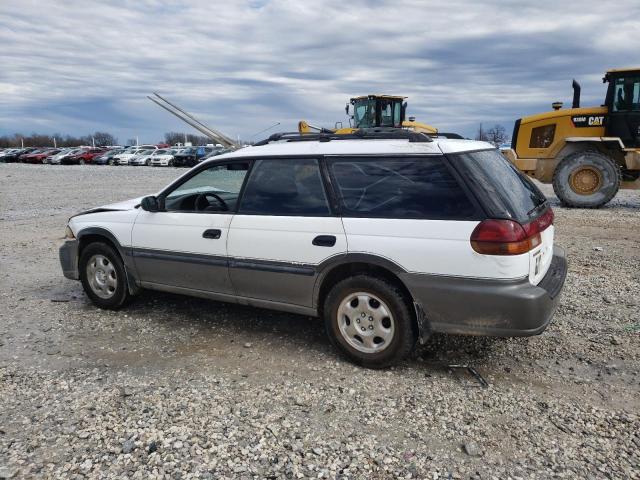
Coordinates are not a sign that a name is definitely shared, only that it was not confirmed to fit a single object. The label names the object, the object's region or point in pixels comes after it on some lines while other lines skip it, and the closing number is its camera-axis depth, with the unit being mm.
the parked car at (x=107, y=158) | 46778
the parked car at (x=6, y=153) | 53116
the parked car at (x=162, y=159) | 41947
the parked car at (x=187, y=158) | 41094
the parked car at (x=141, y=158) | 43281
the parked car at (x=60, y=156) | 46781
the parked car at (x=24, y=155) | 49994
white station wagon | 3537
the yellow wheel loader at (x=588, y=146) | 12141
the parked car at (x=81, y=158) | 47219
